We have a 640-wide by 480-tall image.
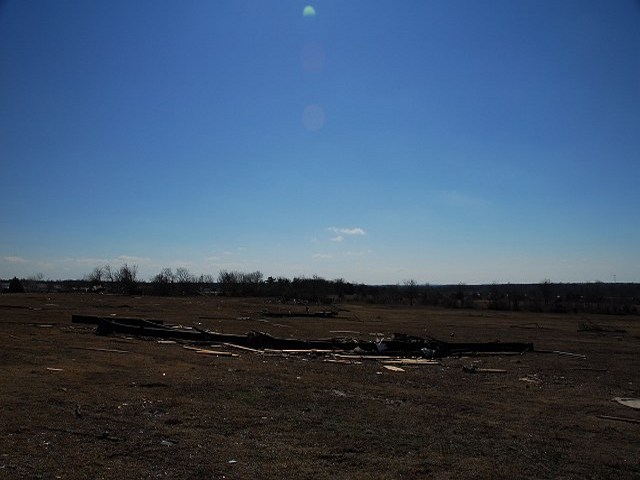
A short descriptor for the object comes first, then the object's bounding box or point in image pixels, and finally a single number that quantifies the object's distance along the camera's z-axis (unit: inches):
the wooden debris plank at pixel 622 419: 385.0
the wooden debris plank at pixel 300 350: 752.3
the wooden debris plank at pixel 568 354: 800.9
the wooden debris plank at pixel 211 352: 699.2
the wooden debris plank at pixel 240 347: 754.2
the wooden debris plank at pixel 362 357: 721.6
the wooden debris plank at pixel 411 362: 688.4
